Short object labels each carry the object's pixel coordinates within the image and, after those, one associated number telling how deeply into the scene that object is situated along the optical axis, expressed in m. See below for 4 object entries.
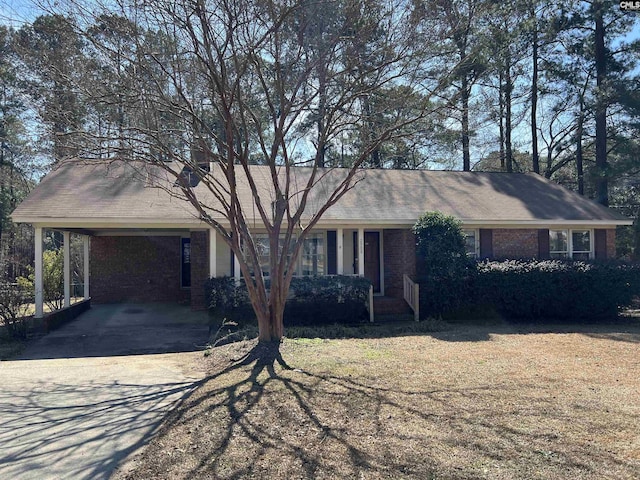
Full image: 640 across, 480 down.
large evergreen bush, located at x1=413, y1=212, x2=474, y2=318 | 12.30
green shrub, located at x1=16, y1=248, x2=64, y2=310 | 14.15
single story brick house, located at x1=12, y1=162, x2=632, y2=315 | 12.24
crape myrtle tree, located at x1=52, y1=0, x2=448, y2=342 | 7.55
